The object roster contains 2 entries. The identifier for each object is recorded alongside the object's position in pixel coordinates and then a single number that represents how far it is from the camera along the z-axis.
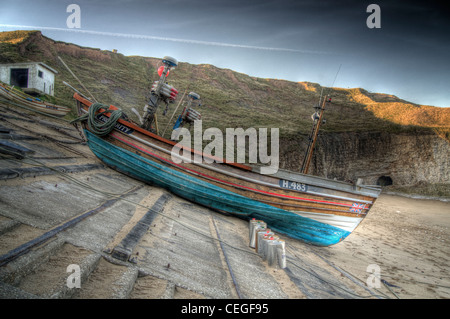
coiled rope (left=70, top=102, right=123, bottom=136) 7.27
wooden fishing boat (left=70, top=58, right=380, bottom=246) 7.20
